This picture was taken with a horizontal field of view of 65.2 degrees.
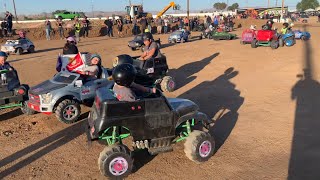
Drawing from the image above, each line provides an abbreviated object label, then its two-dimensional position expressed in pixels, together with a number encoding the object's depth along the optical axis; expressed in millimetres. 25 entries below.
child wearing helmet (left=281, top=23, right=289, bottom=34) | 17332
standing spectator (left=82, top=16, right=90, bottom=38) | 28555
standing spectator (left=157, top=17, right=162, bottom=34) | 32664
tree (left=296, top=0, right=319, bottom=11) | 100890
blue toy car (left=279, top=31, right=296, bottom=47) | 16386
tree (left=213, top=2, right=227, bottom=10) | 129281
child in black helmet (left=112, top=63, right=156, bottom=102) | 4322
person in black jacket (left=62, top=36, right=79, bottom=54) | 8714
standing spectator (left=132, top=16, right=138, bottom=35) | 30650
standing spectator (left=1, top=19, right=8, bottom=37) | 26254
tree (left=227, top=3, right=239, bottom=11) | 128299
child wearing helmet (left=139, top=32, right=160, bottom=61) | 8974
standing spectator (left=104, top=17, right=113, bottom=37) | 28464
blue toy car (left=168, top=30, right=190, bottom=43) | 21502
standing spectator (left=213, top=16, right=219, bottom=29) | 31006
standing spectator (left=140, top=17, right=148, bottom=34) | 28194
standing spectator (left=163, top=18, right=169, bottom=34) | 32969
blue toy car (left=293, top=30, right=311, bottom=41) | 18902
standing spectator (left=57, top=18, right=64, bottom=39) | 26804
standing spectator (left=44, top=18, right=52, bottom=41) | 26632
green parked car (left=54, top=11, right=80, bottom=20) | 46663
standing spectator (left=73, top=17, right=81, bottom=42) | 25087
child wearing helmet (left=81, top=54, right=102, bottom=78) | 7282
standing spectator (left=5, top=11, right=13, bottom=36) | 25394
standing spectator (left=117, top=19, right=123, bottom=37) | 29963
